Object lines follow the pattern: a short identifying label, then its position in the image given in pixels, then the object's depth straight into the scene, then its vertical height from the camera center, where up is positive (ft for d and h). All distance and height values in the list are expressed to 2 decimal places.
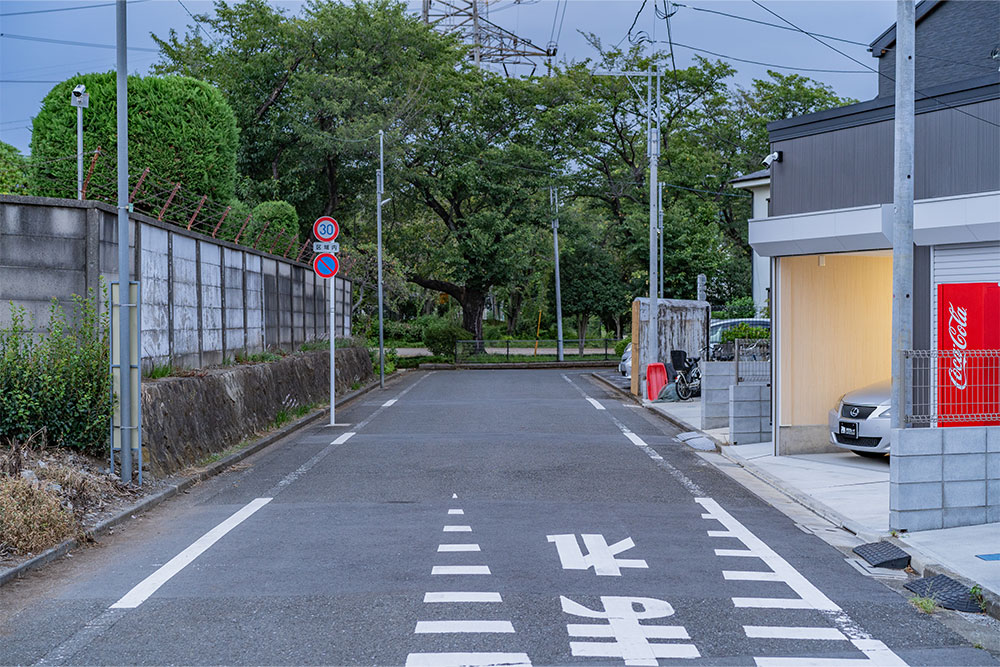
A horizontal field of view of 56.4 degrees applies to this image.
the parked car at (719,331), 73.05 +0.30
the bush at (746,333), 69.41 +0.08
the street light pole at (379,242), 91.38 +9.55
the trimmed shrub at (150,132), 58.44 +13.22
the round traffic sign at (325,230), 59.52 +6.80
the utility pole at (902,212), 27.37 +3.66
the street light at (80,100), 49.06 +12.54
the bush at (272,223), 76.47 +9.92
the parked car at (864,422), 38.06 -3.68
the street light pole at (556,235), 136.67 +14.61
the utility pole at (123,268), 31.09 +2.32
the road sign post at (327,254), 56.95 +5.16
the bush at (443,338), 132.36 -0.38
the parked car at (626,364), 99.40 -3.16
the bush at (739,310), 131.75 +3.44
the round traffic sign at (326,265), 57.72 +4.41
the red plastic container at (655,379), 70.79 -3.38
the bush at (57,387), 30.66 -1.69
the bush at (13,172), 45.37 +8.36
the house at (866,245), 32.17 +3.55
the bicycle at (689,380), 70.49 -3.52
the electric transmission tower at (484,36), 177.47 +58.13
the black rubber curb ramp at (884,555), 23.77 -5.76
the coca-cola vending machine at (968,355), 29.48 -0.67
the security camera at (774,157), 42.50 +8.10
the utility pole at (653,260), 75.25 +6.24
